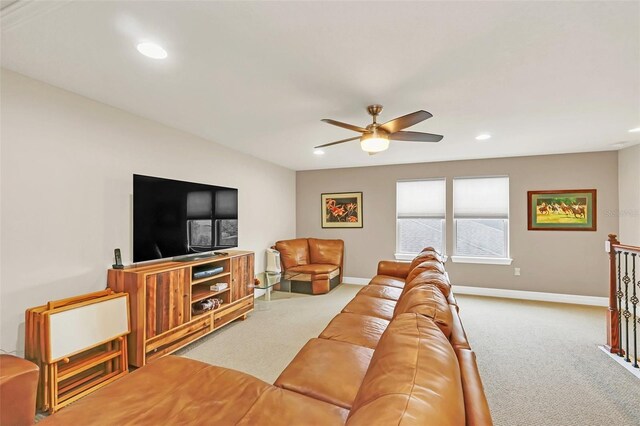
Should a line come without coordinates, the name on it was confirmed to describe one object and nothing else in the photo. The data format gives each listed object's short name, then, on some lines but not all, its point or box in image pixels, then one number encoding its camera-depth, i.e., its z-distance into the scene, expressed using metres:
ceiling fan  2.28
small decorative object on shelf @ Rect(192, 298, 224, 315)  3.07
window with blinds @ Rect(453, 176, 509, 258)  4.77
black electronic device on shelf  3.03
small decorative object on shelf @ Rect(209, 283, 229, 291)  3.25
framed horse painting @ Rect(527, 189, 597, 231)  4.30
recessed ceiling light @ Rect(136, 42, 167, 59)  1.64
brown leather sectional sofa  0.80
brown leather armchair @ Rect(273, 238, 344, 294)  4.87
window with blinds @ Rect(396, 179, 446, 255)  5.16
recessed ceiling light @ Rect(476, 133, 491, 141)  3.43
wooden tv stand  2.41
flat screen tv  2.65
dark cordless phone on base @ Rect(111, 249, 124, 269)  2.56
